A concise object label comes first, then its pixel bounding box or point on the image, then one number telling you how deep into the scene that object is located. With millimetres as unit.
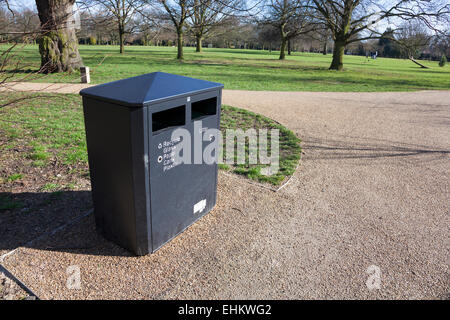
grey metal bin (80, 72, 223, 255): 2750
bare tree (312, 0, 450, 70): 20875
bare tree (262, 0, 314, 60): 22406
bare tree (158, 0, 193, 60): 26867
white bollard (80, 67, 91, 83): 12355
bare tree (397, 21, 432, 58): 22362
